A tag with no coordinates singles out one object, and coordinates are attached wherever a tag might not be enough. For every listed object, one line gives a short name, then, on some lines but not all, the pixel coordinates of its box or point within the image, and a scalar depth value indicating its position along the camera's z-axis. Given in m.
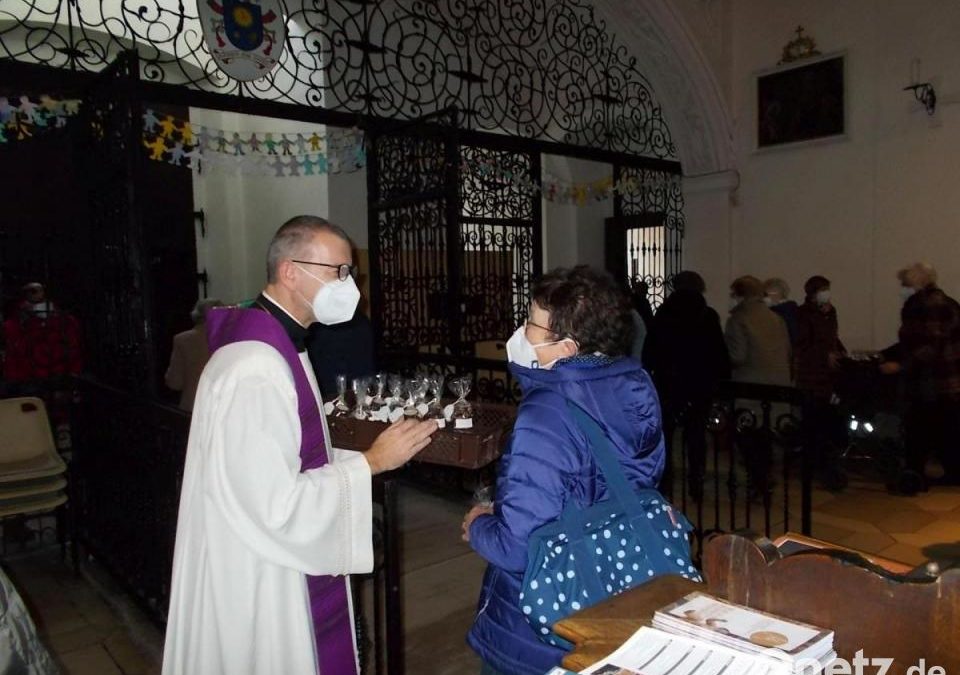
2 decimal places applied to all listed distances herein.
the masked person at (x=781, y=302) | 6.11
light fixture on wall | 6.67
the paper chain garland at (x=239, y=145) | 4.91
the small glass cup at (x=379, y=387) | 3.33
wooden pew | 1.03
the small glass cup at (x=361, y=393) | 3.19
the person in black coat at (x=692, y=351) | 5.14
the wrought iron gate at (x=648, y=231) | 8.85
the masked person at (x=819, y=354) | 5.70
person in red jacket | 5.35
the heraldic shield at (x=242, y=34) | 4.84
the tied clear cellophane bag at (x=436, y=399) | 3.12
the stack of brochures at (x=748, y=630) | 1.05
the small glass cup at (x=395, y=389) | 3.27
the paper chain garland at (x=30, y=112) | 4.64
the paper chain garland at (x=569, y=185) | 6.54
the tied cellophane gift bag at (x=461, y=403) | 2.91
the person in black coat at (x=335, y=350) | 4.55
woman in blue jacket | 1.60
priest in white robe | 1.76
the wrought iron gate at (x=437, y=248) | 5.36
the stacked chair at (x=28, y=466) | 4.02
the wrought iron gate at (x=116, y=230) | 3.56
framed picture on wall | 7.41
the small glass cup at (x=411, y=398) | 3.04
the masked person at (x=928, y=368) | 5.18
